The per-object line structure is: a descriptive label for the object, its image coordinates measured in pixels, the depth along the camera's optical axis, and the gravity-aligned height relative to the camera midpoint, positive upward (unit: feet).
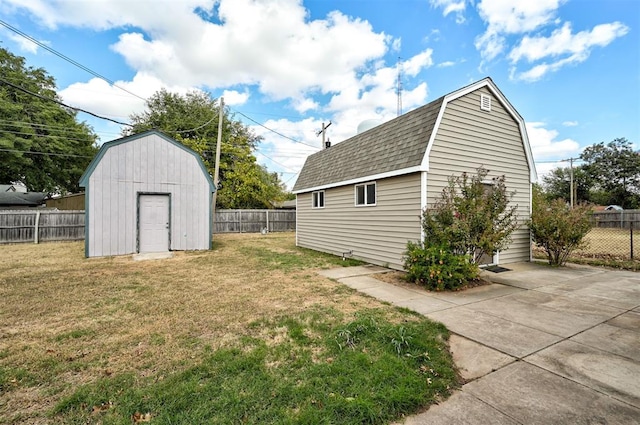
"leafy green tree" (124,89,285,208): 74.59 +21.62
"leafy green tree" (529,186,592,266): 23.86 -1.14
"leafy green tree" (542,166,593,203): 125.39 +14.39
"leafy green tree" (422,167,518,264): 18.99 -0.61
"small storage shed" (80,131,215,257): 30.37 +1.52
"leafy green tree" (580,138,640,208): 110.11 +17.52
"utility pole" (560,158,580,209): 108.41 +20.87
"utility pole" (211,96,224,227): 52.16 +14.43
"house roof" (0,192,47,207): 63.31 +2.59
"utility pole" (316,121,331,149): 64.77 +19.01
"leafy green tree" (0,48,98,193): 61.98 +18.23
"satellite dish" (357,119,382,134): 38.12 +12.23
